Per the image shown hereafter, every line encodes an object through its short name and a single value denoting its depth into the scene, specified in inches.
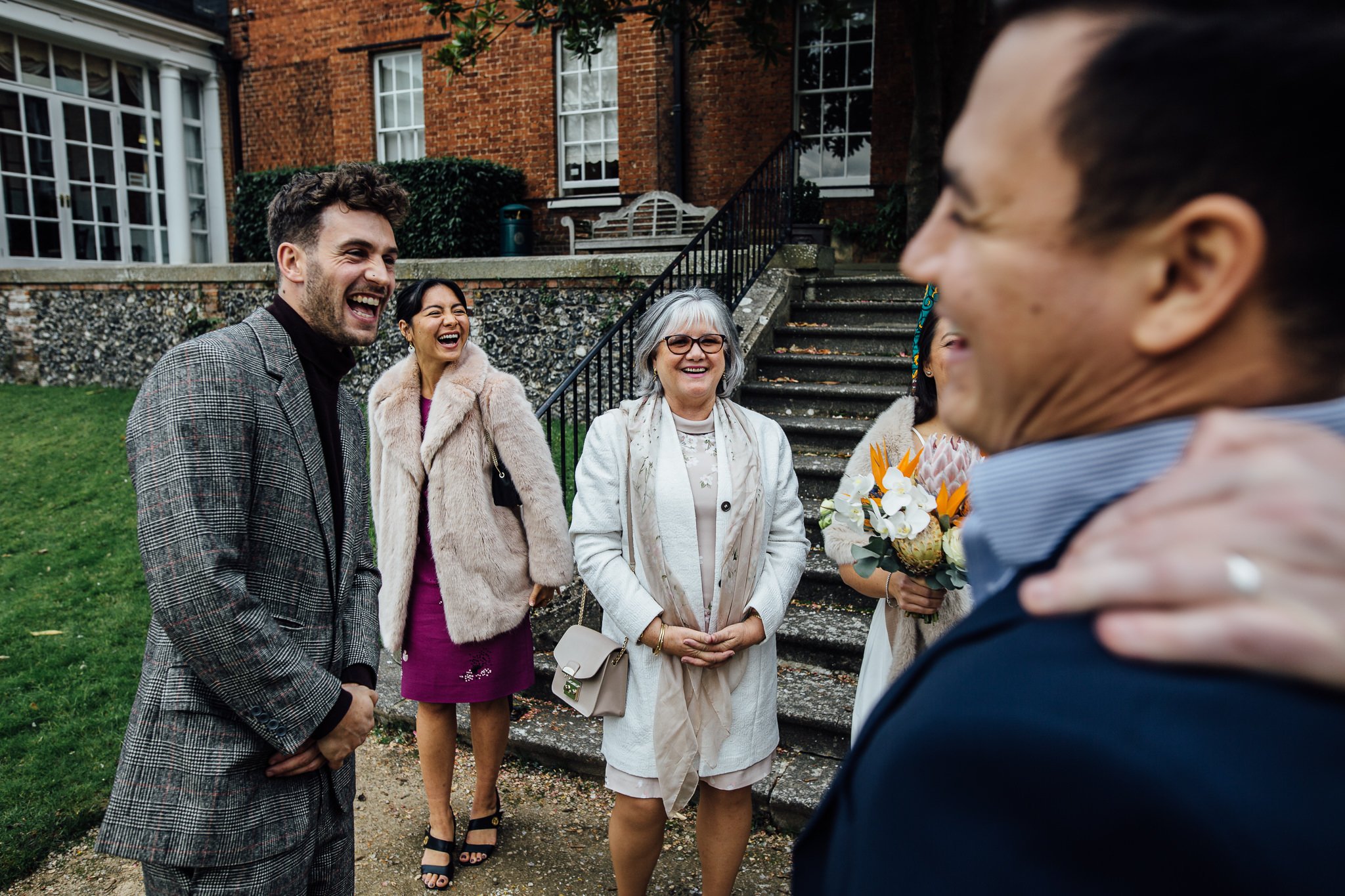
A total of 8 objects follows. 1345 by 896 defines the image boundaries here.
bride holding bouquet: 90.0
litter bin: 481.4
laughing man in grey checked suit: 69.0
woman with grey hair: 113.1
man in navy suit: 20.4
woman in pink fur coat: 136.7
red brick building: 451.8
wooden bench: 431.5
